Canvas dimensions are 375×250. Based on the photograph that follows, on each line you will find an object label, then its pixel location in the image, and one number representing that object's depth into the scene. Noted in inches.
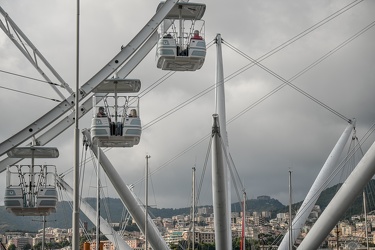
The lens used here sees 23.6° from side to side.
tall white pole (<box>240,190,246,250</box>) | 2854.3
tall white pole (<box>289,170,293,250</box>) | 2118.6
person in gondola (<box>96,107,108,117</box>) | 1539.1
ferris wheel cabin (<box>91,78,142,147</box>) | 1533.0
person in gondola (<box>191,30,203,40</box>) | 1488.7
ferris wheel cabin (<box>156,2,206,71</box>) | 1468.4
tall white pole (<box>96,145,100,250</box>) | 1944.1
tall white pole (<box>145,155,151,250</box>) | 2126.1
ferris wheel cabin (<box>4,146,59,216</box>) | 1488.7
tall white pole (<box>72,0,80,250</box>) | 967.0
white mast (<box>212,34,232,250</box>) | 1642.5
